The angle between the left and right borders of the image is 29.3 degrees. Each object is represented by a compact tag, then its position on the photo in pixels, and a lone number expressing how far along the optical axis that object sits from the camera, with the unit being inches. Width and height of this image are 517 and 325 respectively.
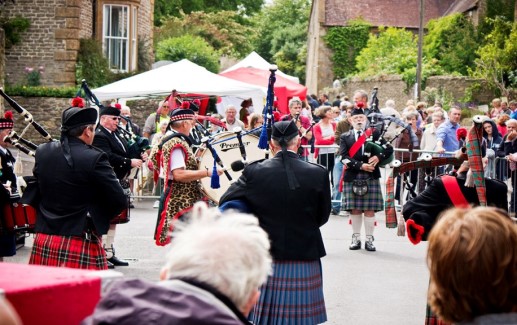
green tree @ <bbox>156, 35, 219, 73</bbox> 1446.9
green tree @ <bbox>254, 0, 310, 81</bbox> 2706.7
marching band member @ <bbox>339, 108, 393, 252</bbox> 455.5
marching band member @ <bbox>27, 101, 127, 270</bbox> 261.0
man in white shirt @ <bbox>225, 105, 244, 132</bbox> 639.8
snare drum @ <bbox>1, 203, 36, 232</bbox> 312.3
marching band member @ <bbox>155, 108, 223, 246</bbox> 336.5
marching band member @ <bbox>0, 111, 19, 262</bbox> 349.4
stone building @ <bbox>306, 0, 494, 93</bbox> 2018.9
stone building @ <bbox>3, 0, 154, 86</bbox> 1112.2
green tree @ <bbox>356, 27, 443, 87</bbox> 1569.9
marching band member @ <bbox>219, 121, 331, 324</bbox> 246.2
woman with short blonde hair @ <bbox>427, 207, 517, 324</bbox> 109.7
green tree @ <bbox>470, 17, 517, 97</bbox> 1321.4
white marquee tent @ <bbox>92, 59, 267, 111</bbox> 669.3
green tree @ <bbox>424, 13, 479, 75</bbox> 1627.7
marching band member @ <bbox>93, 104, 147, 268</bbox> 385.4
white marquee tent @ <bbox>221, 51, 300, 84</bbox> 945.5
